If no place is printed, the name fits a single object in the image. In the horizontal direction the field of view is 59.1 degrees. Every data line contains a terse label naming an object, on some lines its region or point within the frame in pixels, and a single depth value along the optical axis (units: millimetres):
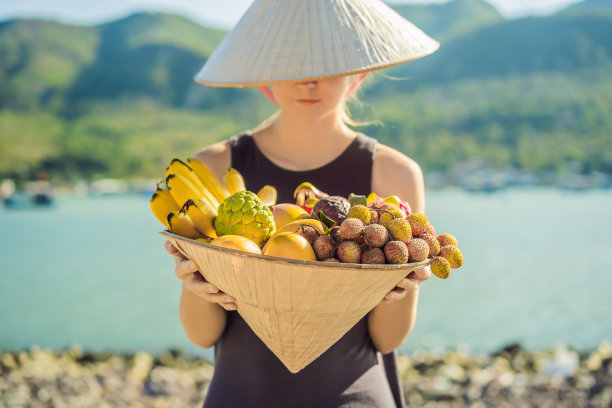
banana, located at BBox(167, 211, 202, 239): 1144
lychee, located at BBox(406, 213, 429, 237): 1085
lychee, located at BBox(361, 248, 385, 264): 992
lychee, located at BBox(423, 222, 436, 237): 1094
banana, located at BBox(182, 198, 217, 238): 1167
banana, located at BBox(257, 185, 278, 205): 1343
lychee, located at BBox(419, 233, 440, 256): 1068
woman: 1342
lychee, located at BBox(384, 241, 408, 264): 983
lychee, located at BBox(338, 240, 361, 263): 981
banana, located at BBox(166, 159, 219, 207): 1292
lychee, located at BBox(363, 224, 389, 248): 991
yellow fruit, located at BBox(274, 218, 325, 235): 1059
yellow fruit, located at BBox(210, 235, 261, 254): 1009
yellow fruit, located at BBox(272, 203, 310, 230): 1157
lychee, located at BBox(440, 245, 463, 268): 1084
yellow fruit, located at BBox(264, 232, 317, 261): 978
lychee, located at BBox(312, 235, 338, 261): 1023
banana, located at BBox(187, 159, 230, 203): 1360
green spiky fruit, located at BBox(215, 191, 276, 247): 1090
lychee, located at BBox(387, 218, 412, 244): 1022
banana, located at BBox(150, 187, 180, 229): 1242
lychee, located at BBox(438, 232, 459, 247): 1126
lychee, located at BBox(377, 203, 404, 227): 1081
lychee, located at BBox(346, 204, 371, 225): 1054
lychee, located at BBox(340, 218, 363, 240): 993
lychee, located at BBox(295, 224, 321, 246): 1044
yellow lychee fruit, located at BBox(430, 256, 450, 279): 1045
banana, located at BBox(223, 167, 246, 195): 1387
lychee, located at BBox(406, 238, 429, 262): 1014
